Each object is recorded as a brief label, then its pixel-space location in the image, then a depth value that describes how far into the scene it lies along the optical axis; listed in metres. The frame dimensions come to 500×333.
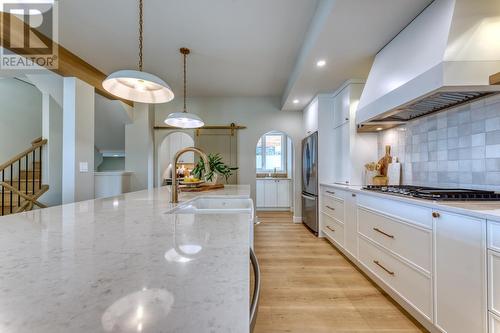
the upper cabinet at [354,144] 3.14
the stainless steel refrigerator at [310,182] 3.79
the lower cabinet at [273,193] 6.09
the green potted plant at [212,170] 2.81
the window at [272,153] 6.63
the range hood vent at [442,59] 1.43
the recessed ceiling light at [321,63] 2.65
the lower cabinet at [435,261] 1.11
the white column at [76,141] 2.97
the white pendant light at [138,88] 1.57
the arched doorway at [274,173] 6.09
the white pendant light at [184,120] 2.74
